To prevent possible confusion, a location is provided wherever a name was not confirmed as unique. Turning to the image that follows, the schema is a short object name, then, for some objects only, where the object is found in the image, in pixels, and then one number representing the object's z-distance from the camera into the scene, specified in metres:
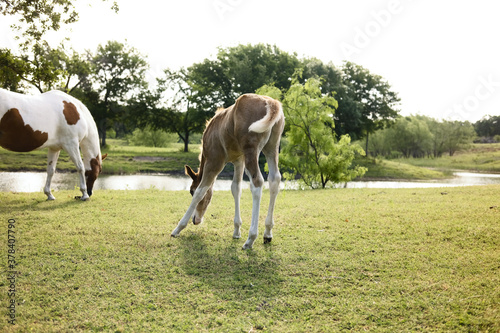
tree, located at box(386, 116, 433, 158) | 55.41
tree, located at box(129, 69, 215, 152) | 43.44
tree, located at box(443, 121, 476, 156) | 53.72
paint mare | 7.94
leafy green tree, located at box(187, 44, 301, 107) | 38.34
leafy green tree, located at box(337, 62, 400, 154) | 43.97
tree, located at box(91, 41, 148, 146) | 42.28
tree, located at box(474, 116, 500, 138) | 75.88
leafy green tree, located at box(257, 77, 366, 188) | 16.19
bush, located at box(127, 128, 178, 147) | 59.59
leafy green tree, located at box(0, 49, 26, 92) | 10.13
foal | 5.02
